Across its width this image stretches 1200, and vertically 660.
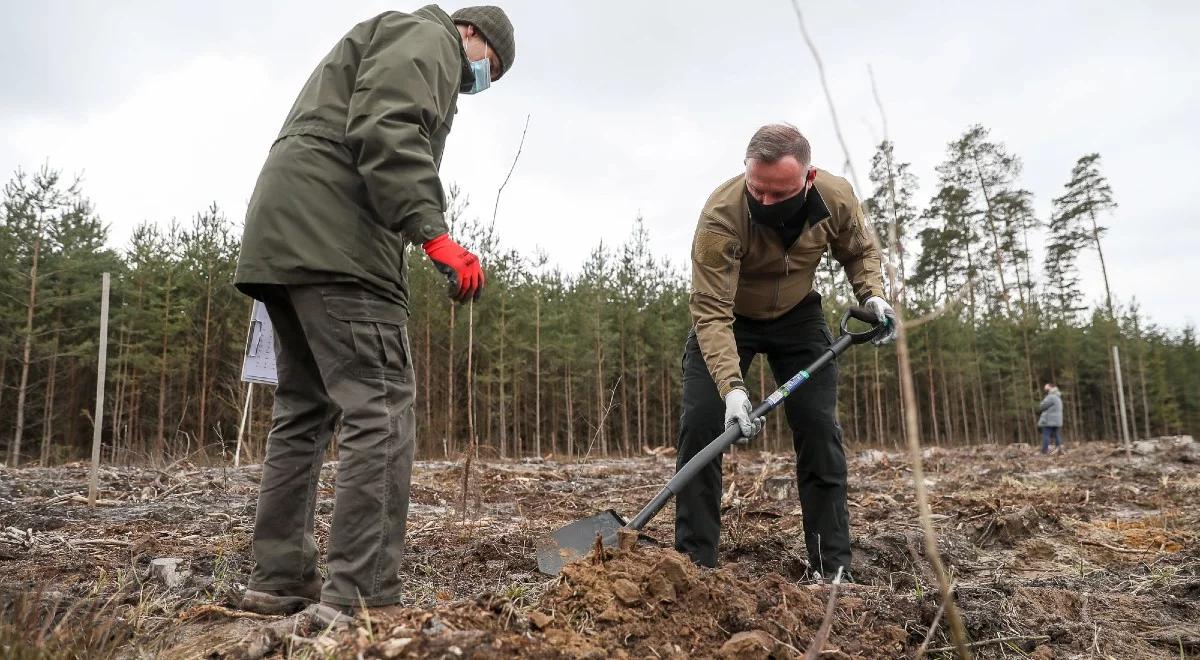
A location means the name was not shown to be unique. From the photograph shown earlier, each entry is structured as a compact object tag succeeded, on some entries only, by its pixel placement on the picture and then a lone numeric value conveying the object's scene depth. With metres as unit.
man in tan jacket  3.12
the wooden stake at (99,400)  4.70
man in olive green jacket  2.17
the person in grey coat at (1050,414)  17.66
